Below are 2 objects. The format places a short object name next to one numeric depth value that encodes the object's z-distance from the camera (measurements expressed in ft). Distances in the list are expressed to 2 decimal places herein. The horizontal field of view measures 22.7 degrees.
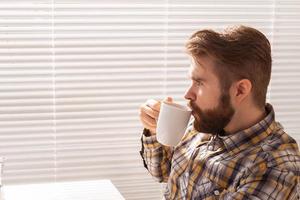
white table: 7.03
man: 6.19
